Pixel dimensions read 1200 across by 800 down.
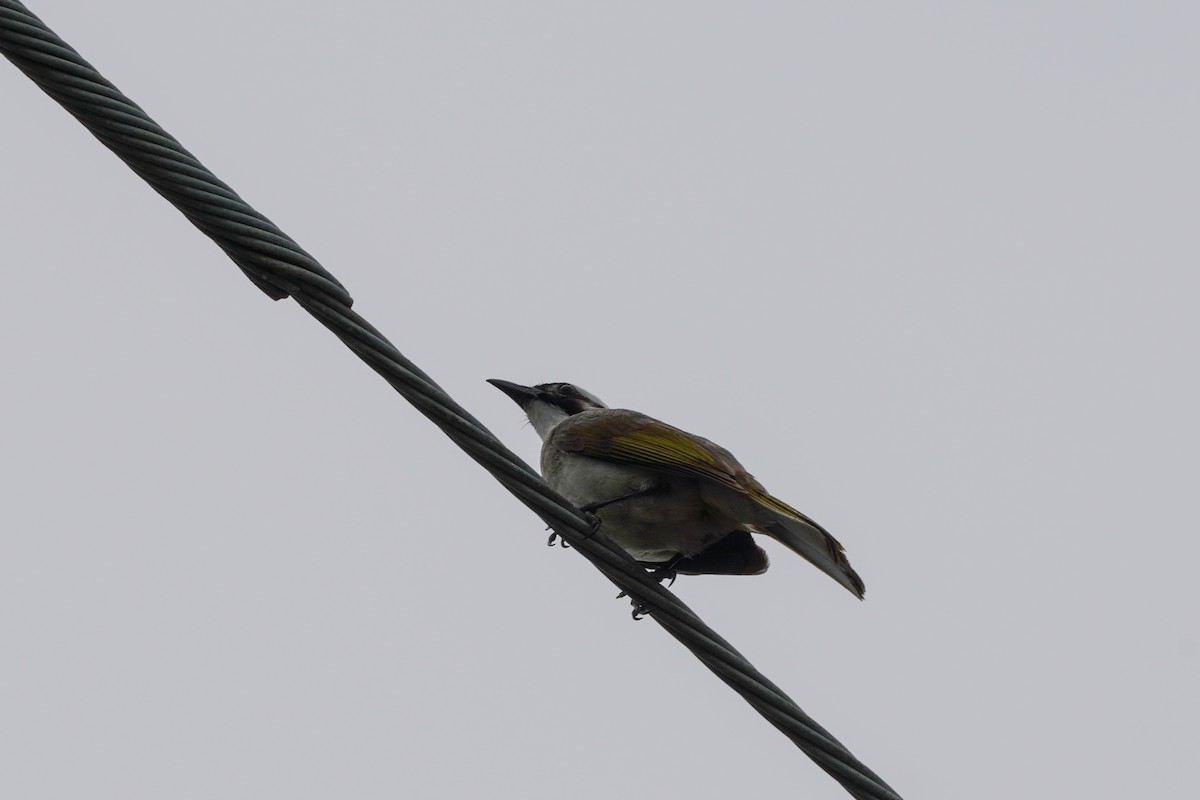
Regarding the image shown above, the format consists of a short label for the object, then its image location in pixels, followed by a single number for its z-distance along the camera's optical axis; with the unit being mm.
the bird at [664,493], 10047
